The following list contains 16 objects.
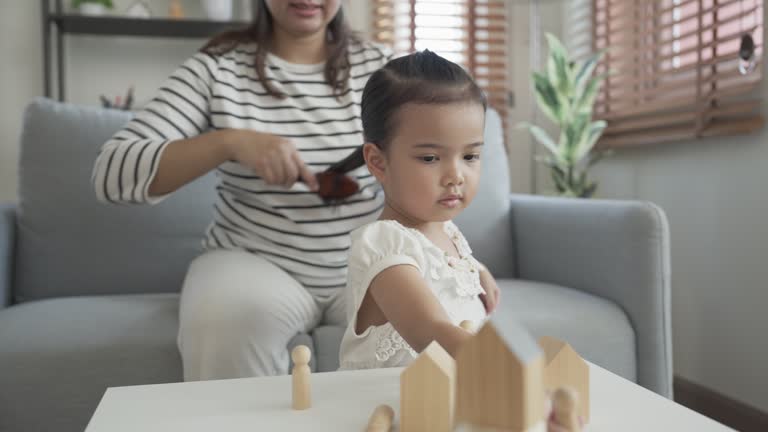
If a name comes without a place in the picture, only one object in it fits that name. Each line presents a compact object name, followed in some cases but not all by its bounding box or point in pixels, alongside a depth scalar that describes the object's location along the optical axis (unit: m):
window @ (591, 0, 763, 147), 1.91
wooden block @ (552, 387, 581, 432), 0.41
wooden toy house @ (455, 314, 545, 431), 0.37
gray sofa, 1.22
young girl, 0.81
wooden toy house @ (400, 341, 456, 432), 0.51
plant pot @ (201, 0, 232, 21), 2.56
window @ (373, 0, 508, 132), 2.84
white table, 0.55
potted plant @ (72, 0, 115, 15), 2.48
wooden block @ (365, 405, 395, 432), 0.53
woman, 1.09
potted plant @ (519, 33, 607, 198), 2.38
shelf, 2.47
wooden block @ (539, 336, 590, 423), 0.55
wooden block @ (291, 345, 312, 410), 0.60
